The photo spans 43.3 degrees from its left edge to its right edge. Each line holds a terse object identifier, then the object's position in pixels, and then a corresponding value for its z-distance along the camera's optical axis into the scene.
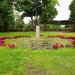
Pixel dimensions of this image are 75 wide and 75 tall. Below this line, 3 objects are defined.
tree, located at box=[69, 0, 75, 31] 16.91
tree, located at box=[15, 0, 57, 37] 15.50
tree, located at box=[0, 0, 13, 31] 12.86
